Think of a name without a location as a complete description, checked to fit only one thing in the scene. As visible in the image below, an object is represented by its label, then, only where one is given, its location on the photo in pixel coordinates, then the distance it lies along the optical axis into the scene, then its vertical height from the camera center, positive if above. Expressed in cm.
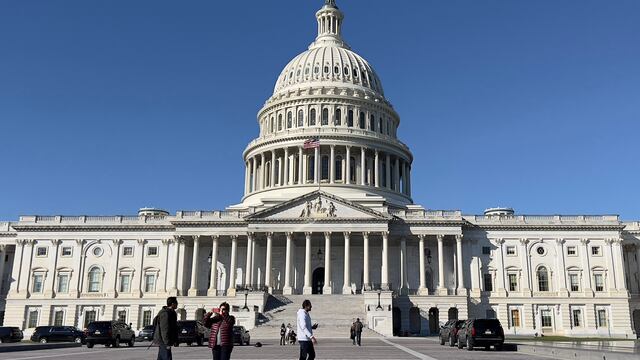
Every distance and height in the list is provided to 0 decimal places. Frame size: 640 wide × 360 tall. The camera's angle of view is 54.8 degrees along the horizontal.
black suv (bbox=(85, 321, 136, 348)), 3984 -184
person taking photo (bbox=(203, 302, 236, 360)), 1555 -68
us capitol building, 7662 +561
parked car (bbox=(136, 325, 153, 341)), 5247 -243
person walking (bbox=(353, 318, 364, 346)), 3912 -139
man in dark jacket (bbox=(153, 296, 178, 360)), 1493 -59
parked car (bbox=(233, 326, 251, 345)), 4262 -209
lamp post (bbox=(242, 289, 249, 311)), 6339 +85
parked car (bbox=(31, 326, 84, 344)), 5094 -241
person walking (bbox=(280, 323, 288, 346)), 4412 -216
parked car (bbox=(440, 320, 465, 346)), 4025 -165
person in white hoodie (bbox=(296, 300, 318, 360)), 1675 -73
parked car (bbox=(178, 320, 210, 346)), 4138 -175
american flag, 8669 +2241
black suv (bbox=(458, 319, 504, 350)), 3434 -143
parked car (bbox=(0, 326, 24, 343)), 4806 -229
